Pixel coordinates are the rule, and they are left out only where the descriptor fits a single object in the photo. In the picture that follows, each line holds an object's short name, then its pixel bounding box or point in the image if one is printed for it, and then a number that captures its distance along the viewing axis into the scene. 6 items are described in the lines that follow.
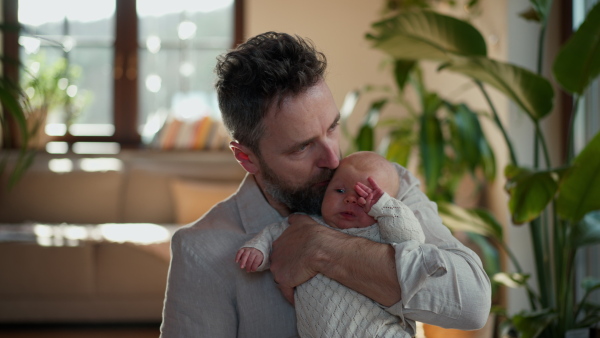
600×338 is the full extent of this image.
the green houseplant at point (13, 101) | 1.34
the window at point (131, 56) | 5.95
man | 1.34
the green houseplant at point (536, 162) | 2.08
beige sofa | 4.09
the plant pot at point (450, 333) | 2.25
